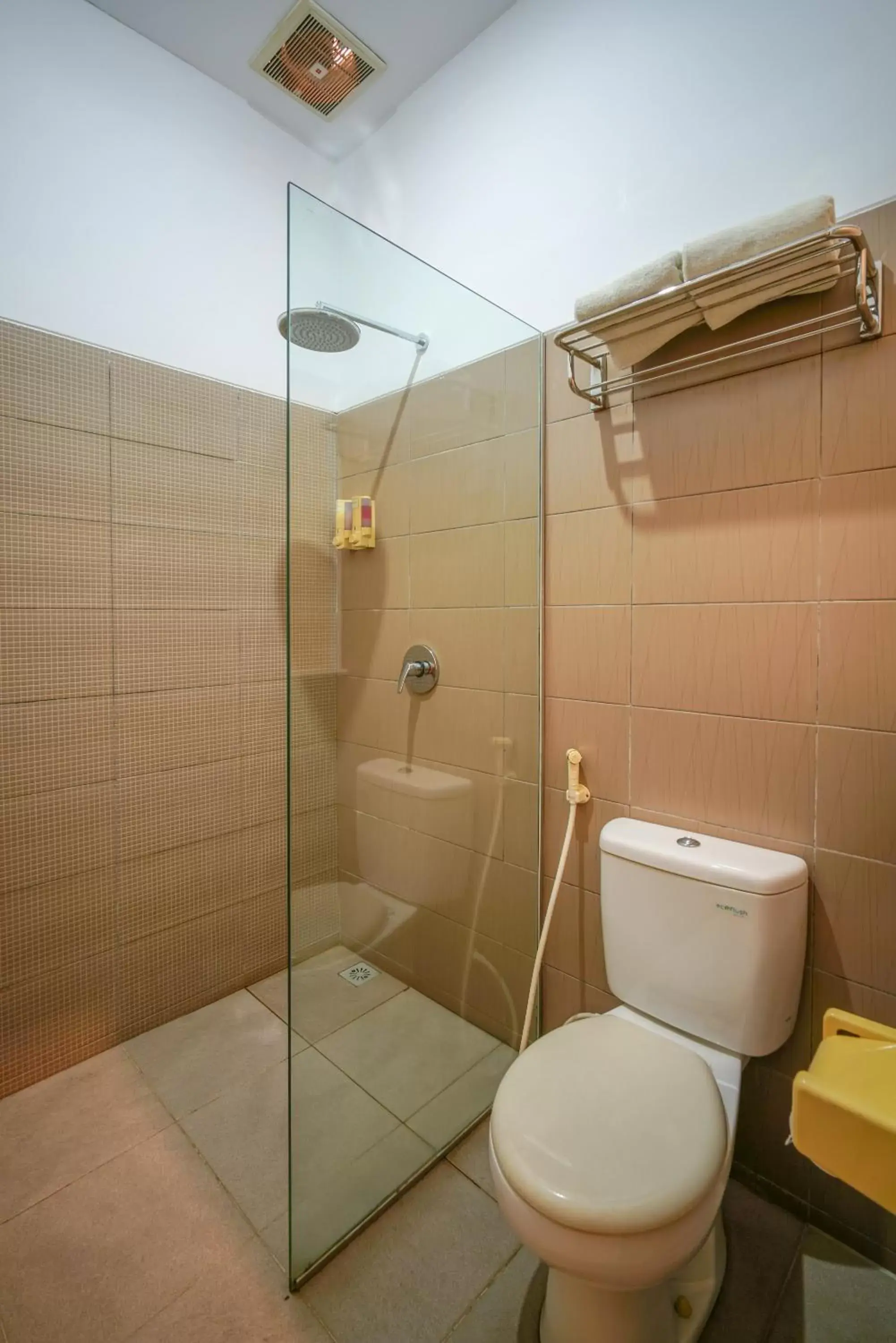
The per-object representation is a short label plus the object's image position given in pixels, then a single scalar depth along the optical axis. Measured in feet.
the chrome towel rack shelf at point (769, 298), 3.31
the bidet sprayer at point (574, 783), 4.96
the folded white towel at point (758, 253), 3.29
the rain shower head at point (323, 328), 3.71
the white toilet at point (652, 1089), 2.82
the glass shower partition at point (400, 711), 3.94
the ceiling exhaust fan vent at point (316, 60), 5.32
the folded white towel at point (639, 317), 3.75
